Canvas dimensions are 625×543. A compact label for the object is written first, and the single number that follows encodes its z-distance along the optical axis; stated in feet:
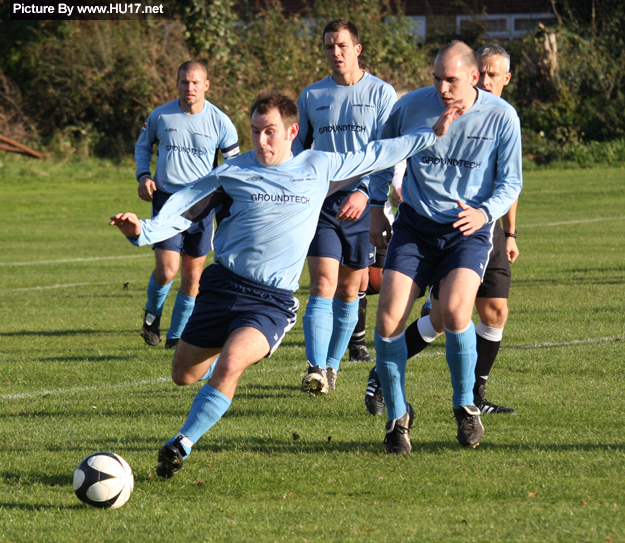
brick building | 263.08
